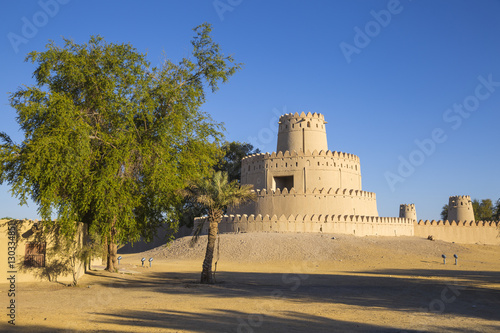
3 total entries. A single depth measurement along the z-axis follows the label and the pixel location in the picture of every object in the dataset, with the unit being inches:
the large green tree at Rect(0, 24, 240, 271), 730.8
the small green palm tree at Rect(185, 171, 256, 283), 814.5
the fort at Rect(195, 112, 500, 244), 1584.6
